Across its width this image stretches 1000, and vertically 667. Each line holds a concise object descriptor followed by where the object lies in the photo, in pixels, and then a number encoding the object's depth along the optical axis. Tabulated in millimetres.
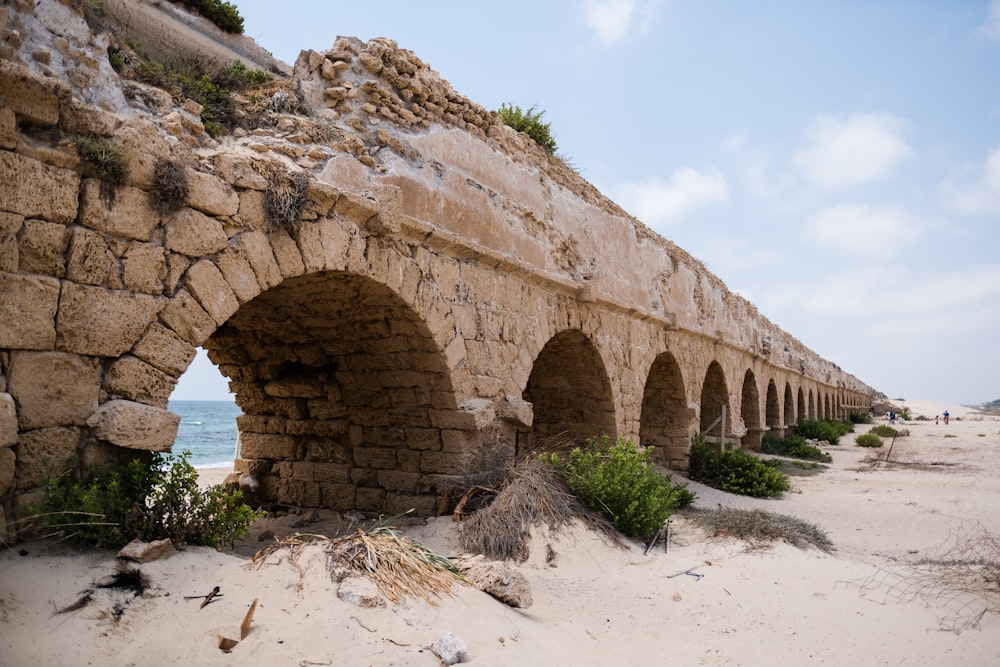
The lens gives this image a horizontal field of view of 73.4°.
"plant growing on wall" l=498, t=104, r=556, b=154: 7652
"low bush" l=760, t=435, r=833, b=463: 15247
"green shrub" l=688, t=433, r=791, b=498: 9328
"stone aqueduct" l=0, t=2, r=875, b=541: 3199
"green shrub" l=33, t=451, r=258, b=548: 3086
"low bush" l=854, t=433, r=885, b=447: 18192
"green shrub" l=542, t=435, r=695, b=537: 5672
